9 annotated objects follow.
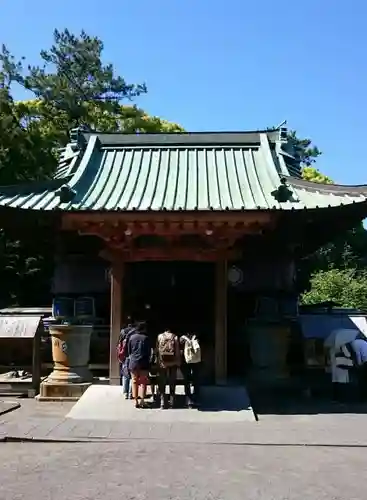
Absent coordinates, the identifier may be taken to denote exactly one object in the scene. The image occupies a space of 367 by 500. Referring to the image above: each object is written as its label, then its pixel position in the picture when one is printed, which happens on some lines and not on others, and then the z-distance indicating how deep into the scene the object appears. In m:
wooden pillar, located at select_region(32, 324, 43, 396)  13.88
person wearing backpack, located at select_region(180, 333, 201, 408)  11.43
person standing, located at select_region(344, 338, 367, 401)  12.87
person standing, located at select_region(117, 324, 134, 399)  12.00
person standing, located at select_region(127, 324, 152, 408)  11.49
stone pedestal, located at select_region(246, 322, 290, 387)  13.44
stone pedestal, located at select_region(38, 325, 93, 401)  12.91
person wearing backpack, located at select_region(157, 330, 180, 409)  11.43
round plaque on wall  15.27
